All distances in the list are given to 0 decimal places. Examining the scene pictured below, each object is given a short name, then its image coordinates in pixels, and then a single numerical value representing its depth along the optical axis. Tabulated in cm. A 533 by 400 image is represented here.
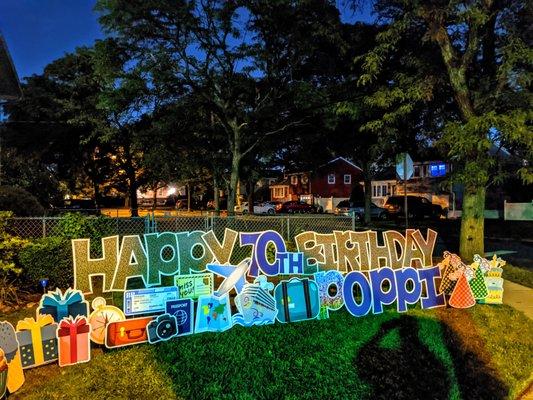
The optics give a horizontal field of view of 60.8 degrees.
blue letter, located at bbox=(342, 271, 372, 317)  666
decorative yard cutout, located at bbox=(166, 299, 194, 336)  548
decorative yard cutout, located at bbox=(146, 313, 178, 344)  530
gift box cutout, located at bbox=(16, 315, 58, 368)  438
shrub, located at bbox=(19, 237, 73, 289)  721
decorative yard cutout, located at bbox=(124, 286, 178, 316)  526
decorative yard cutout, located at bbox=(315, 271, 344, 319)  661
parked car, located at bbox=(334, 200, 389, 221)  3349
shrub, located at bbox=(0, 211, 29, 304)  668
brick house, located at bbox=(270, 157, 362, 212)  5466
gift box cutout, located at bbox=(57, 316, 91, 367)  461
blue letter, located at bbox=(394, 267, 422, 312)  714
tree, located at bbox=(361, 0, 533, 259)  961
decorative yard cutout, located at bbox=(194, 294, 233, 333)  570
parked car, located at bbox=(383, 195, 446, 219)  3278
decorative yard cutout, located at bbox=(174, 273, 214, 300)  574
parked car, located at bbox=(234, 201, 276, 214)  4622
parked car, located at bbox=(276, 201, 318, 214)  4406
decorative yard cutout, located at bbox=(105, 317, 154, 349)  502
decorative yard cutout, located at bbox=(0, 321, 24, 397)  410
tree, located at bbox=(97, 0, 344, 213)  1998
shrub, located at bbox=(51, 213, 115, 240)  824
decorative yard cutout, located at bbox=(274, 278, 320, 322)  629
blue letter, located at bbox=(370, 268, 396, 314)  692
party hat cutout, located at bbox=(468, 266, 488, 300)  768
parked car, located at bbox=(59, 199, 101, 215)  3837
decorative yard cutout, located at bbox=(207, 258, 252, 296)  610
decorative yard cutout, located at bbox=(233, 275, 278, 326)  604
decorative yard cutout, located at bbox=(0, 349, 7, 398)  383
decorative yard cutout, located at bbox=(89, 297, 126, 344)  497
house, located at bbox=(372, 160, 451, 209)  4137
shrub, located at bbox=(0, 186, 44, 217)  1088
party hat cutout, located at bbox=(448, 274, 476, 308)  745
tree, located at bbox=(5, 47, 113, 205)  3259
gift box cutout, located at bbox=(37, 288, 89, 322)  471
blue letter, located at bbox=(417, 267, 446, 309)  741
